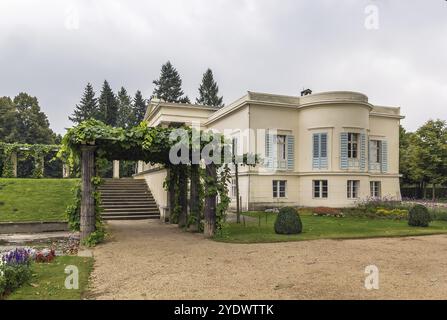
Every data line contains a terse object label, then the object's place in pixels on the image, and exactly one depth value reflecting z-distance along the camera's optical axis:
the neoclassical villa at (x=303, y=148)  20.39
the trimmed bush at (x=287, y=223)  11.53
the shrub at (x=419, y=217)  14.05
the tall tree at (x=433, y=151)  32.06
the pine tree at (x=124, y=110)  65.62
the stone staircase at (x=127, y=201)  17.46
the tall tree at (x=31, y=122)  47.09
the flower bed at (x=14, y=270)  5.27
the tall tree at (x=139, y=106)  68.00
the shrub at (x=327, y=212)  18.61
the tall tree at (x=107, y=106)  54.44
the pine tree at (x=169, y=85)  61.16
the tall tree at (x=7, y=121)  44.38
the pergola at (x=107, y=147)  9.59
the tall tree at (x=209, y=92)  60.16
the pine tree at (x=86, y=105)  58.25
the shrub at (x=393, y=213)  17.53
